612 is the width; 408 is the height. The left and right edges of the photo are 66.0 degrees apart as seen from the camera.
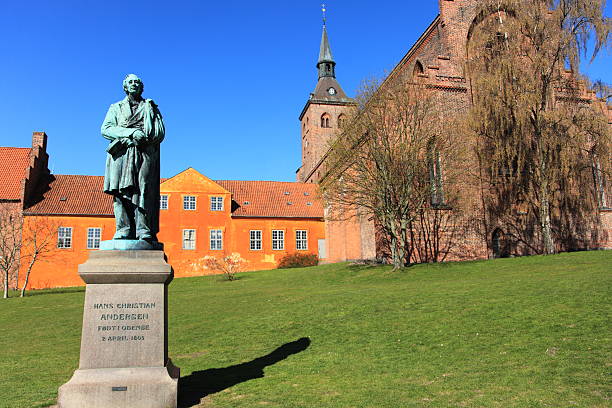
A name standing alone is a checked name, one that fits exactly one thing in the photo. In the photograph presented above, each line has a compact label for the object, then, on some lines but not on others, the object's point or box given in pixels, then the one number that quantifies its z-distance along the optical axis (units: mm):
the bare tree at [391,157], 23328
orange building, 35812
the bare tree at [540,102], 23641
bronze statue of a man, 6848
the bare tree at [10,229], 31891
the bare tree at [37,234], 34156
